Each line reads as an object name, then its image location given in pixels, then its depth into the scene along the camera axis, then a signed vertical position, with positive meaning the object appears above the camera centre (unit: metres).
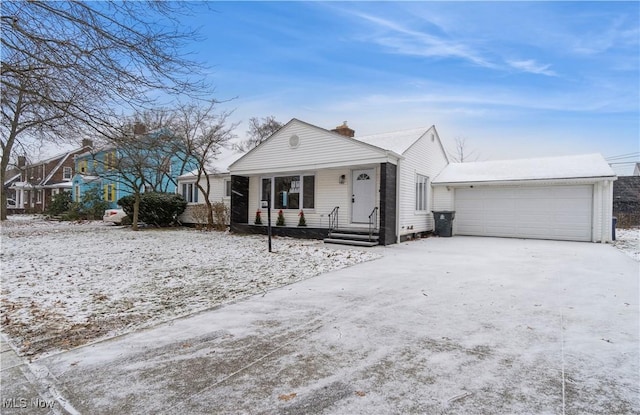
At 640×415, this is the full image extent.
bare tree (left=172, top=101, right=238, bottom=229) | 16.44 +3.59
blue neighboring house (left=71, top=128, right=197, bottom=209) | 19.50 +1.59
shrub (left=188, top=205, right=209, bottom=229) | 17.00 -0.51
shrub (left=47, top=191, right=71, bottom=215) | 25.04 -0.19
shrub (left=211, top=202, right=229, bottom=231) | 16.31 -0.49
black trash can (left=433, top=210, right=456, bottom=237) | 14.48 -0.59
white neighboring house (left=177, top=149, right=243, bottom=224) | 17.34 +0.89
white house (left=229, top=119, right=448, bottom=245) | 11.79 +0.94
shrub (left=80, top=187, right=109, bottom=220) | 23.44 -0.23
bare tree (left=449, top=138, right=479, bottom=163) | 38.81 +6.30
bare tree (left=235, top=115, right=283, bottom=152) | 33.00 +7.31
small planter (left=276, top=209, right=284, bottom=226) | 14.41 -0.56
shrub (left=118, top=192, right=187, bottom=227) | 17.31 -0.16
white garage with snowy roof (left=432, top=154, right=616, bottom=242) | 12.56 +0.48
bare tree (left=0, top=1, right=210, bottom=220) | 3.76 +1.68
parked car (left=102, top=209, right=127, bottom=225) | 18.92 -0.72
